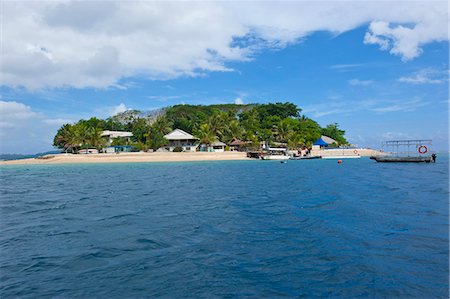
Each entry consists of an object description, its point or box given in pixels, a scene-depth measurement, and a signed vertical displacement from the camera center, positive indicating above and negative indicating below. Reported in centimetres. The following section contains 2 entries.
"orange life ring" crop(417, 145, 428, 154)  4124 +25
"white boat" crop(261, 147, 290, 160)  4988 -44
